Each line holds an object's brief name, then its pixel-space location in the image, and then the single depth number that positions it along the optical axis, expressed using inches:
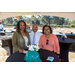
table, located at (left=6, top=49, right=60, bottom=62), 48.0
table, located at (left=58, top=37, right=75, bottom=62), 102.7
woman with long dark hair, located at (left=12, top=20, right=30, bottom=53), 69.1
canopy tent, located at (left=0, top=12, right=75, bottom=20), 103.0
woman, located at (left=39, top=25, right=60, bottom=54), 72.4
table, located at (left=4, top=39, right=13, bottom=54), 125.5
